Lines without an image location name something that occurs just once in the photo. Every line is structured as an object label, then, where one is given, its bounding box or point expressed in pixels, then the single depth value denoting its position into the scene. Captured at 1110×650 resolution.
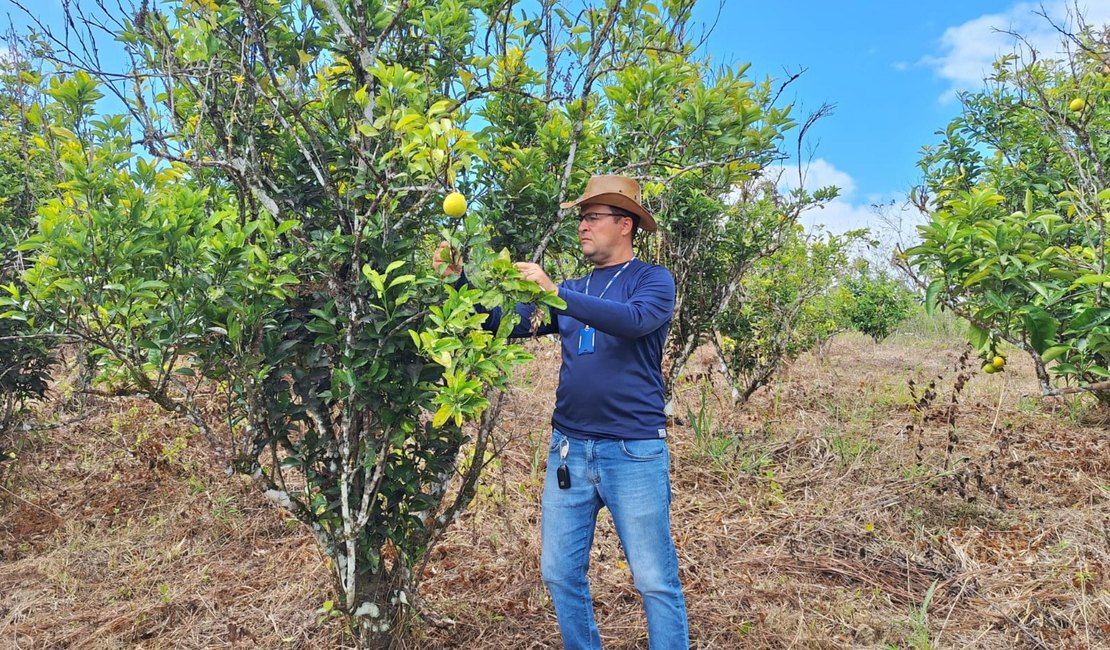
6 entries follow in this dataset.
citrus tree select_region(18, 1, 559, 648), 1.95
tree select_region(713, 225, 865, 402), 6.27
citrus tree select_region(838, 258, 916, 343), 11.22
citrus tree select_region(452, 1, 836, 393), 2.49
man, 2.23
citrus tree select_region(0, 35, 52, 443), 3.97
